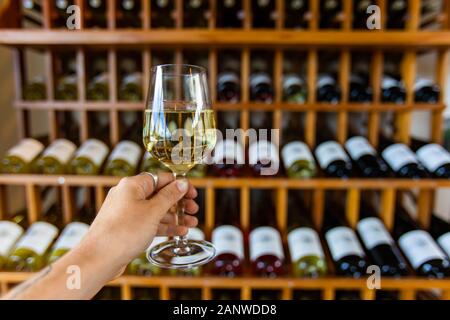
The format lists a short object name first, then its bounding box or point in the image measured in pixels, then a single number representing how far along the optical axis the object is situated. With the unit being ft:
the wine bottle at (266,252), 3.04
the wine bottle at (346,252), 3.02
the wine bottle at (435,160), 3.13
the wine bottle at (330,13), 3.63
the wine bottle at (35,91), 3.66
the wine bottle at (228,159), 3.19
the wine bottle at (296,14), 3.74
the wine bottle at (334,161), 3.18
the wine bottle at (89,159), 3.26
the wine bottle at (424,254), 2.96
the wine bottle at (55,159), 3.29
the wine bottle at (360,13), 3.52
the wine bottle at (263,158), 3.26
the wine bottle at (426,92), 3.42
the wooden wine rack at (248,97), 3.01
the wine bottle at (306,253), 2.99
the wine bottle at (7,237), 3.12
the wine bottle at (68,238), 3.03
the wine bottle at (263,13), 3.69
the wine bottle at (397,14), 3.67
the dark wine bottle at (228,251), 3.08
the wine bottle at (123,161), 3.23
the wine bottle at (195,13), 3.62
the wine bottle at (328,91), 3.46
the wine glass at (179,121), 1.50
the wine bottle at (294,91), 3.49
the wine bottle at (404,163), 3.18
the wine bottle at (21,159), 3.27
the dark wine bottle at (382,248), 3.05
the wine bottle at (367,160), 3.21
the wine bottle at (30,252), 3.09
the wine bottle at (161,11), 3.70
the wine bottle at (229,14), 3.59
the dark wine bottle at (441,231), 3.15
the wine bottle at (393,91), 3.41
